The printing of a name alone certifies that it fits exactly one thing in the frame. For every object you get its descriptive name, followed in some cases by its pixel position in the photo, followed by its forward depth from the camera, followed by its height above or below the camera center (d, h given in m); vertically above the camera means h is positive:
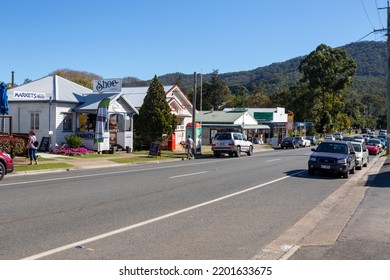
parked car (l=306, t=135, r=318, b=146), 65.28 -0.90
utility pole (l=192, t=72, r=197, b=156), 34.84 +0.81
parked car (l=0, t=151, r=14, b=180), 16.66 -1.25
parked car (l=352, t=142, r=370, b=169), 23.31 -1.10
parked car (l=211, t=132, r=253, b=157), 34.59 -0.85
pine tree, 32.28 +1.19
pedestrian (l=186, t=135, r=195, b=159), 32.69 -1.04
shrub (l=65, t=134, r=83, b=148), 29.86 -0.60
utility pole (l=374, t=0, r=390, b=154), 35.94 +4.34
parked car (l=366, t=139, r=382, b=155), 41.38 -1.08
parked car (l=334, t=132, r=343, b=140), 73.73 -0.32
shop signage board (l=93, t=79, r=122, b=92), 34.34 +3.63
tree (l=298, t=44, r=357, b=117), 89.38 +12.77
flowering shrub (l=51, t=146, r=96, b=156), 28.84 -1.25
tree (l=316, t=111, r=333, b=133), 87.50 +2.17
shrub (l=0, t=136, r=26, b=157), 23.47 -0.71
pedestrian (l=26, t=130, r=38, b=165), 21.92 -0.75
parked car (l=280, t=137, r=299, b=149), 54.20 -1.12
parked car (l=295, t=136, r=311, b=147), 57.43 -1.06
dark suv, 19.22 -1.07
